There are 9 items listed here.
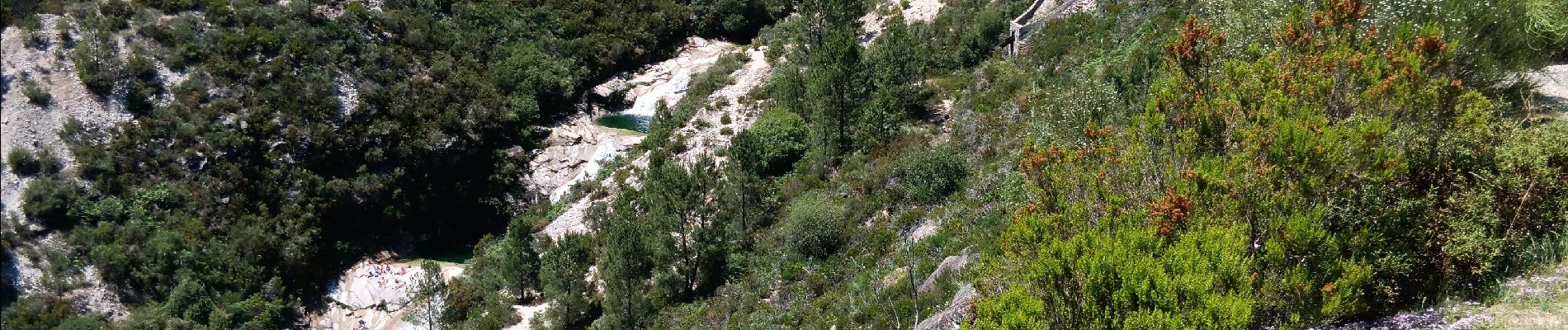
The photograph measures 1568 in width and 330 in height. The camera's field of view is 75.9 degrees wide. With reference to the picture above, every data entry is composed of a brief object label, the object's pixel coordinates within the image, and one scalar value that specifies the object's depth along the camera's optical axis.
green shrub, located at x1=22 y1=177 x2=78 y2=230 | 50.25
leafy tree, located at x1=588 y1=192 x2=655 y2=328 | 42.62
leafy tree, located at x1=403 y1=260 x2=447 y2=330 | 47.75
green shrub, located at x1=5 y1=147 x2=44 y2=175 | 50.94
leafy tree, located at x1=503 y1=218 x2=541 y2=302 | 49.21
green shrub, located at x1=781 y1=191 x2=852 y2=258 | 40.31
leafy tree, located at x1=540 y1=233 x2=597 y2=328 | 46.16
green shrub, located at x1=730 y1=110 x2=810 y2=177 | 53.22
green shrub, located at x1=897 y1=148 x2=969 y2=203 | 39.19
